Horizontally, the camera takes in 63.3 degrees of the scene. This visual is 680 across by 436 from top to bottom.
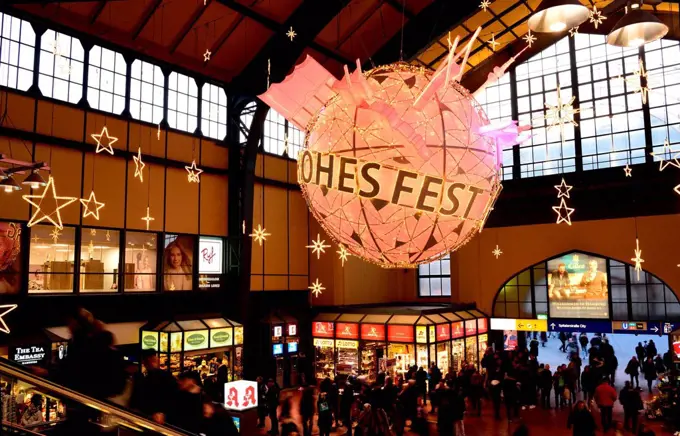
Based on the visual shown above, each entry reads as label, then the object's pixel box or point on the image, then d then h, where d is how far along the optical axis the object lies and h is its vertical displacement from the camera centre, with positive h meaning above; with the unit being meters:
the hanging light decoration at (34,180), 8.37 +1.53
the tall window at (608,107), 16.86 +5.29
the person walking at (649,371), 13.94 -2.37
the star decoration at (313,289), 18.49 -0.28
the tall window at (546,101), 17.97 +5.97
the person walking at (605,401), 10.43 -2.32
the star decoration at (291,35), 13.26 +5.91
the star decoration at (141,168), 13.80 +2.83
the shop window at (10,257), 11.66 +0.52
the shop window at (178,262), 15.08 +0.51
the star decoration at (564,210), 17.03 +2.07
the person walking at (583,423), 7.31 -1.91
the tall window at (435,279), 19.53 +0.00
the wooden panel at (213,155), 15.98 +3.68
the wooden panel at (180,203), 15.02 +2.15
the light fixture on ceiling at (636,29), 4.17 +1.89
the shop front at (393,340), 14.97 -1.75
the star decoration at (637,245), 15.51 +0.91
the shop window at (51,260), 12.77 +0.53
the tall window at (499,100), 19.55 +6.35
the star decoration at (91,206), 13.17 +1.81
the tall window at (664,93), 16.25 +5.48
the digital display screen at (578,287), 16.51 -0.28
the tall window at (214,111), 16.17 +4.99
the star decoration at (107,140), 13.16 +3.40
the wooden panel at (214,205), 15.95 +2.21
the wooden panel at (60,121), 12.45 +3.69
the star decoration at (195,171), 15.08 +3.03
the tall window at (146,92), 14.38 +4.99
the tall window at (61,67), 12.61 +4.97
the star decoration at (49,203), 12.35 +1.77
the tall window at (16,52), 11.91 +5.02
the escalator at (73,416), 2.25 -0.67
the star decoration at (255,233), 16.53 +1.41
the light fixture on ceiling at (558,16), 3.88 +1.87
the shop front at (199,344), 13.60 -1.63
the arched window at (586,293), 15.74 -0.45
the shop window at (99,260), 14.10 +0.55
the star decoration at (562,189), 16.69 +2.75
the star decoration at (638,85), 16.45 +5.93
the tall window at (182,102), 15.32 +5.01
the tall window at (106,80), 13.50 +4.99
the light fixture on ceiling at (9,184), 8.55 +1.53
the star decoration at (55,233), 12.64 +1.16
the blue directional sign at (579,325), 16.12 -1.41
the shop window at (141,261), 14.76 +0.55
